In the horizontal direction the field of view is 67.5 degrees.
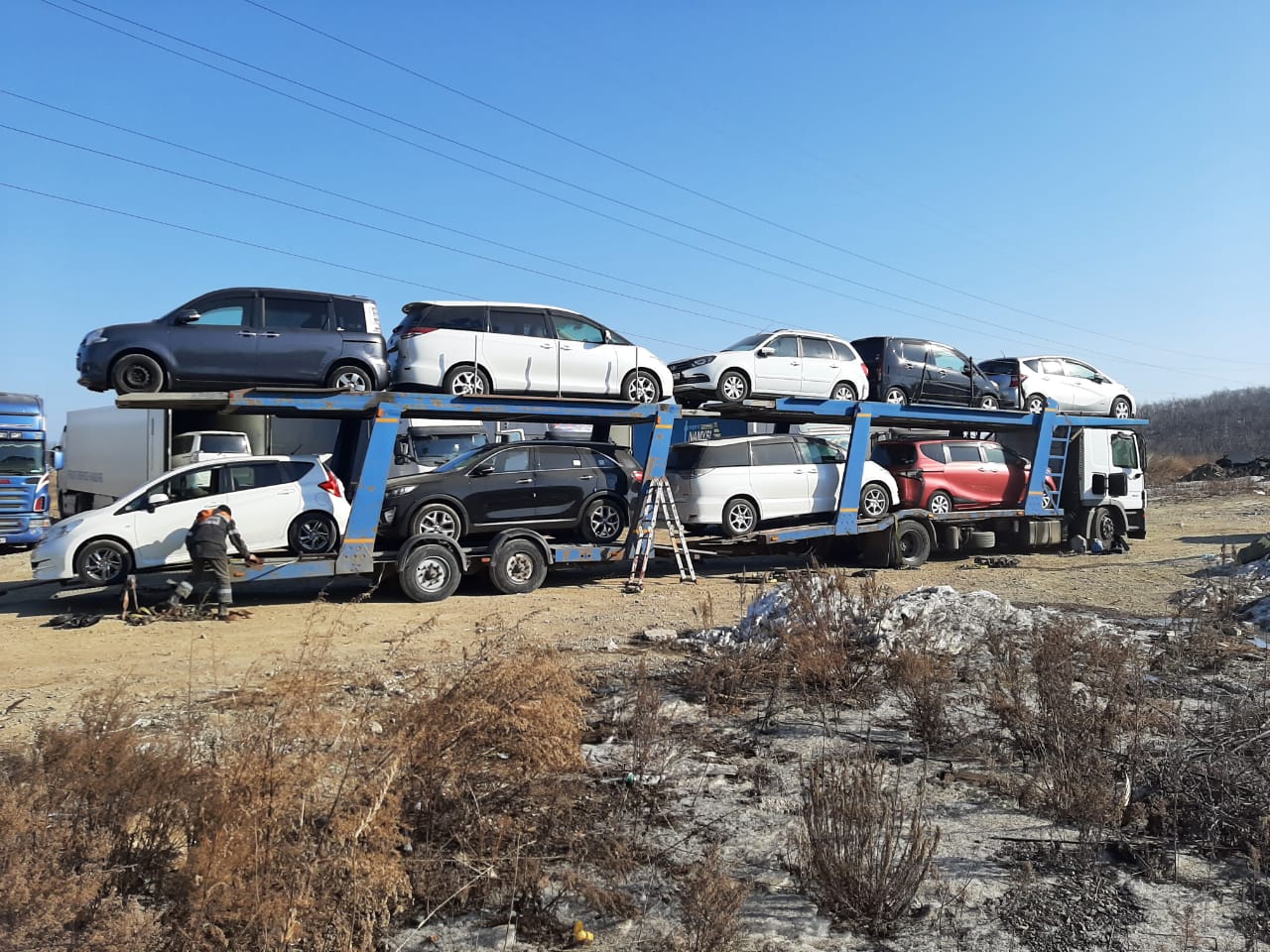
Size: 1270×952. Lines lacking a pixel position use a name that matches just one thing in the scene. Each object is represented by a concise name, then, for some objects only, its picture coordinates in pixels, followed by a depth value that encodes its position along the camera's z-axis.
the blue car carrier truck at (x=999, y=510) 15.28
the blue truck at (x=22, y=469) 18.91
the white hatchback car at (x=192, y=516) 10.74
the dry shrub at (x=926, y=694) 6.29
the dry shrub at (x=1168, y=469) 46.27
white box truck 14.82
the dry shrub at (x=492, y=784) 4.00
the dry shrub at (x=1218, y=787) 4.61
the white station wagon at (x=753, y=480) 14.21
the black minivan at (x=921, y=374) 16.41
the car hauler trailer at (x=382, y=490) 11.25
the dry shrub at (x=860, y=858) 3.87
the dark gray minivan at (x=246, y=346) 10.88
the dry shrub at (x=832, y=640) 7.19
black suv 12.34
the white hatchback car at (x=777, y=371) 14.53
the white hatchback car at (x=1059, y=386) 18.33
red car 16.56
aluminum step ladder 13.48
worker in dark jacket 10.64
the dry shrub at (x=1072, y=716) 4.91
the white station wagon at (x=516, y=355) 12.45
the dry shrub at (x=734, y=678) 7.12
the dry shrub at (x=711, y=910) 3.40
